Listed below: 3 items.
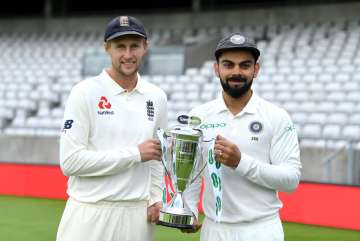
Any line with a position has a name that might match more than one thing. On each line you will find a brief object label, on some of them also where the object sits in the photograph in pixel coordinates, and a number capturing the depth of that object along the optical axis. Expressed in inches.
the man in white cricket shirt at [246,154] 133.1
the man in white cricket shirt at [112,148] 139.1
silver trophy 133.2
